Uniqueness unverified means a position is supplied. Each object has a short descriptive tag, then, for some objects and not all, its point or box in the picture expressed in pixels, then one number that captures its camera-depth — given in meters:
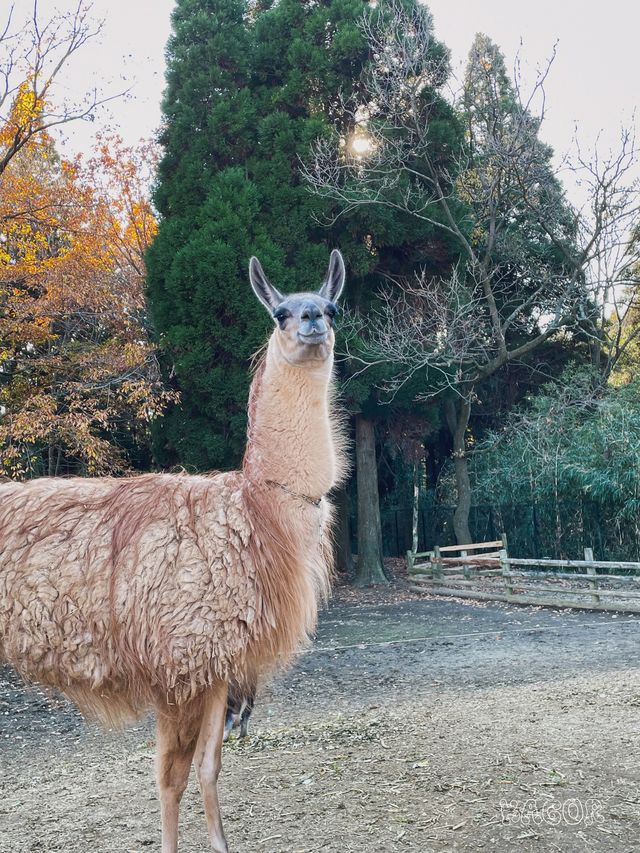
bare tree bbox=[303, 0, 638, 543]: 15.31
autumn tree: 11.75
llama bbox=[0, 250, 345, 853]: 3.23
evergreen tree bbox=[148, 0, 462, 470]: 14.20
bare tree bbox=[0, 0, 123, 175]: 11.41
